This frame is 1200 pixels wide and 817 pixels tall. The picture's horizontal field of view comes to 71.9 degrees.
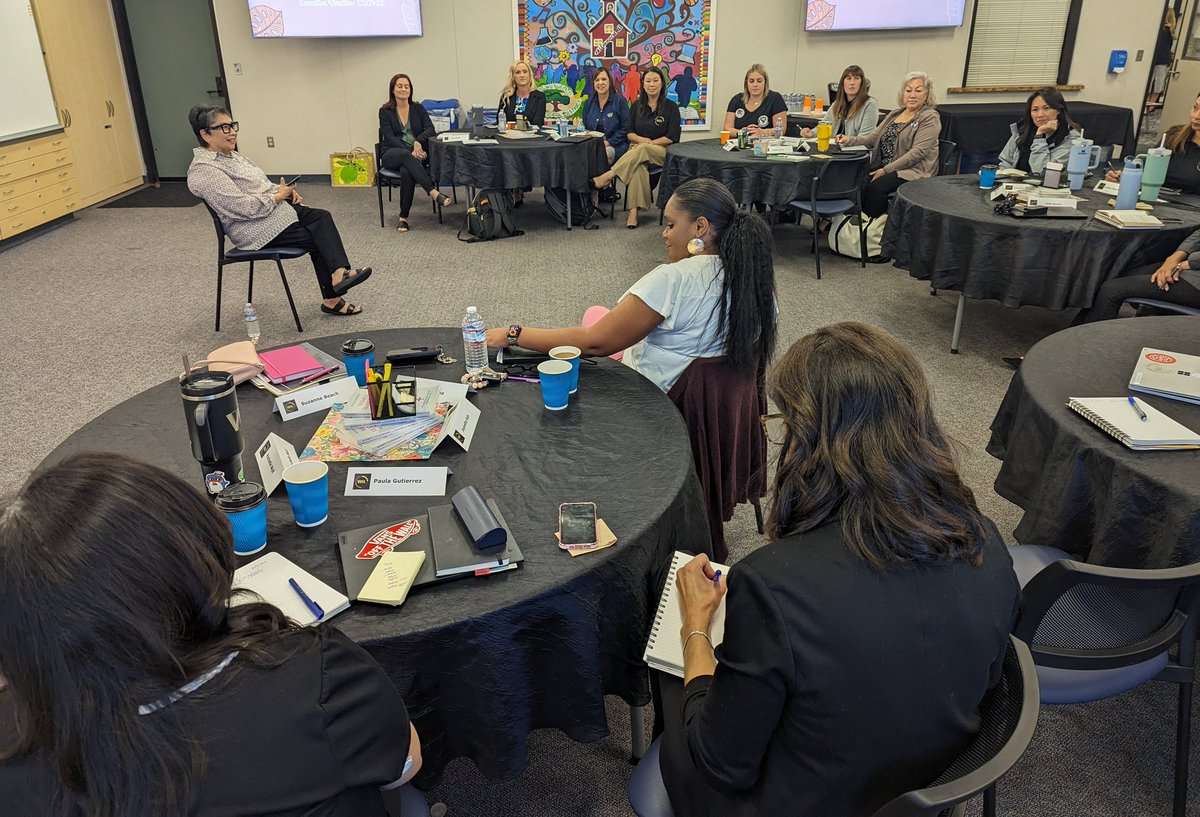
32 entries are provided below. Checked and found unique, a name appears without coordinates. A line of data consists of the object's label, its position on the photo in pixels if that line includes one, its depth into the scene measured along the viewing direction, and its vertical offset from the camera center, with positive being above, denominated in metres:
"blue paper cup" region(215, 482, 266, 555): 1.47 -0.74
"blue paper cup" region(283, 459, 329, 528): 1.55 -0.74
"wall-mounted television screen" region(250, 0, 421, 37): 8.01 +0.46
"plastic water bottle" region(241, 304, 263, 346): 3.08 -0.88
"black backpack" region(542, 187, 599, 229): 7.02 -1.10
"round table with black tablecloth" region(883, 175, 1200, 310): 3.79 -0.82
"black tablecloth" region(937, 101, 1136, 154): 7.61 -0.51
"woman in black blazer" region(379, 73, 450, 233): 6.86 -0.57
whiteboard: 6.24 -0.07
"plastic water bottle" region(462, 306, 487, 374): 2.17 -0.67
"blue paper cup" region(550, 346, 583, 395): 2.14 -0.70
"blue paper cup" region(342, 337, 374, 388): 2.21 -0.72
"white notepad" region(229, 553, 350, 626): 1.35 -0.81
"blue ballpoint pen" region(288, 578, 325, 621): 1.34 -0.81
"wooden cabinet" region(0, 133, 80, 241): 6.18 -0.83
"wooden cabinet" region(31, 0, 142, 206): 7.00 -0.20
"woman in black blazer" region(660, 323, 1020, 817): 1.06 -0.66
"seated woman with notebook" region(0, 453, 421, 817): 0.83 -0.59
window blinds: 8.00 +0.20
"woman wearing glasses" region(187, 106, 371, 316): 4.27 -0.69
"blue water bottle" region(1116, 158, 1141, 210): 3.90 -0.54
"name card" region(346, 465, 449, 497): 1.71 -0.80
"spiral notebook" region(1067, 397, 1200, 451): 1.87 -0.78
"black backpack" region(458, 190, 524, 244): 6.52 -1.11
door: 8.24 +0.01
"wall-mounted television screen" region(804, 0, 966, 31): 7.89 +0.45
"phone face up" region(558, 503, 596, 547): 1.52 -0.80
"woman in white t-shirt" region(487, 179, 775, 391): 2.30 -0.61
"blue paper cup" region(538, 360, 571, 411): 1.99 -0.71
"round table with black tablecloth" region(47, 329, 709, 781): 1.38 -0.83
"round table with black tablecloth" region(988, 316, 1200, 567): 1.79 -0.87
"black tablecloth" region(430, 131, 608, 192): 6.28 -0.68
